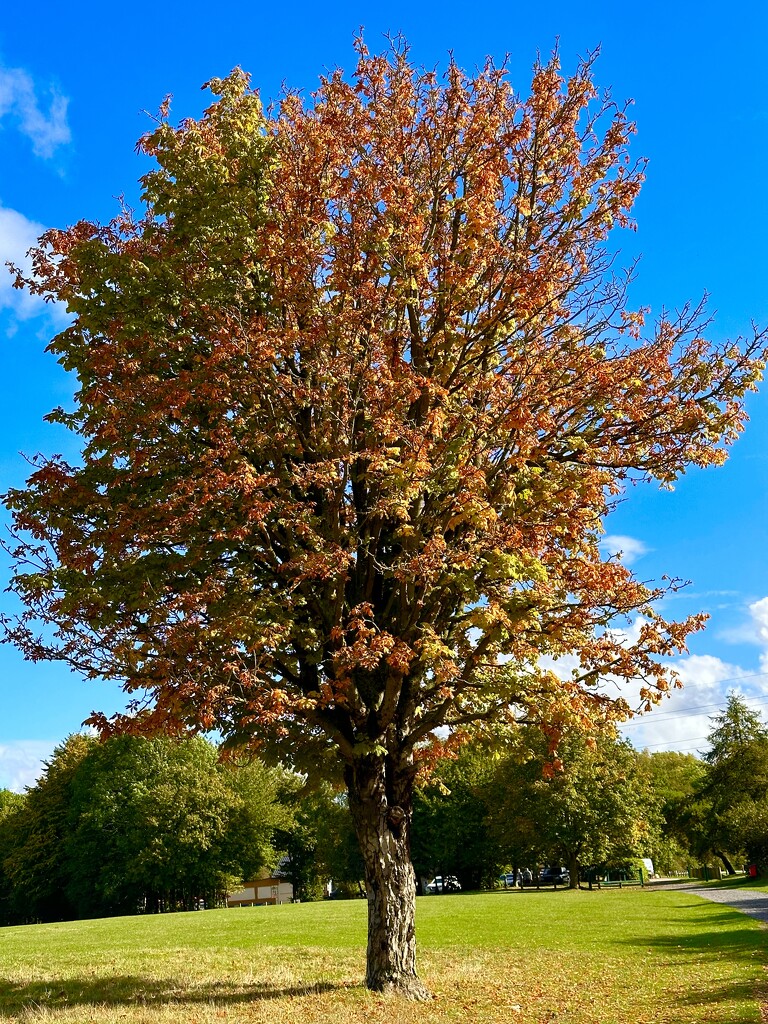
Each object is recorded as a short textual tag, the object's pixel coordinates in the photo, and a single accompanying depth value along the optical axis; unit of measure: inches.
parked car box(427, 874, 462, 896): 2785.4
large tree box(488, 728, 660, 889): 2246.6
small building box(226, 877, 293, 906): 3169.3
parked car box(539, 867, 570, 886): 3054.4
